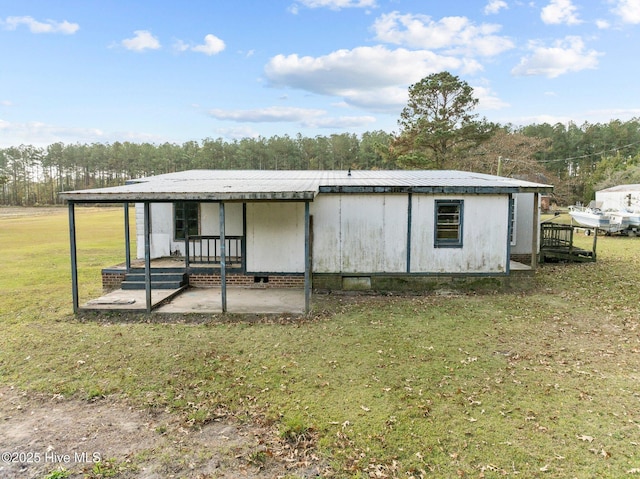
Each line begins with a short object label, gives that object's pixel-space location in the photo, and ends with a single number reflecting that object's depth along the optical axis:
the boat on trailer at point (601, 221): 22.06
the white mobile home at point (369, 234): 10.07
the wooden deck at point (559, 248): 14.18
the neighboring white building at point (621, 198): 27.89
